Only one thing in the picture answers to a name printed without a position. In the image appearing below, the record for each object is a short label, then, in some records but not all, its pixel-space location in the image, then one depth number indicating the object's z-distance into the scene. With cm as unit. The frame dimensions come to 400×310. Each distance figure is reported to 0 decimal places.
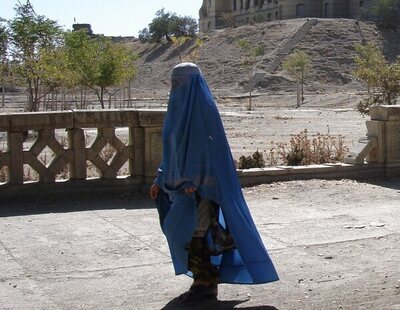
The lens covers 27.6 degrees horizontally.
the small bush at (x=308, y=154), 1227
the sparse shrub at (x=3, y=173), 1051
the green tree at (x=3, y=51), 3158
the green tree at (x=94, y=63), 4000
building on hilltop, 10412
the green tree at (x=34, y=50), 2844
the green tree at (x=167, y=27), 11325
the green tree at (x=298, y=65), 6231
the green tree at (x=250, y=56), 7261
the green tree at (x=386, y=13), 9144
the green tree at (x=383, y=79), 2323
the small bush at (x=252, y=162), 1168
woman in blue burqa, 527
